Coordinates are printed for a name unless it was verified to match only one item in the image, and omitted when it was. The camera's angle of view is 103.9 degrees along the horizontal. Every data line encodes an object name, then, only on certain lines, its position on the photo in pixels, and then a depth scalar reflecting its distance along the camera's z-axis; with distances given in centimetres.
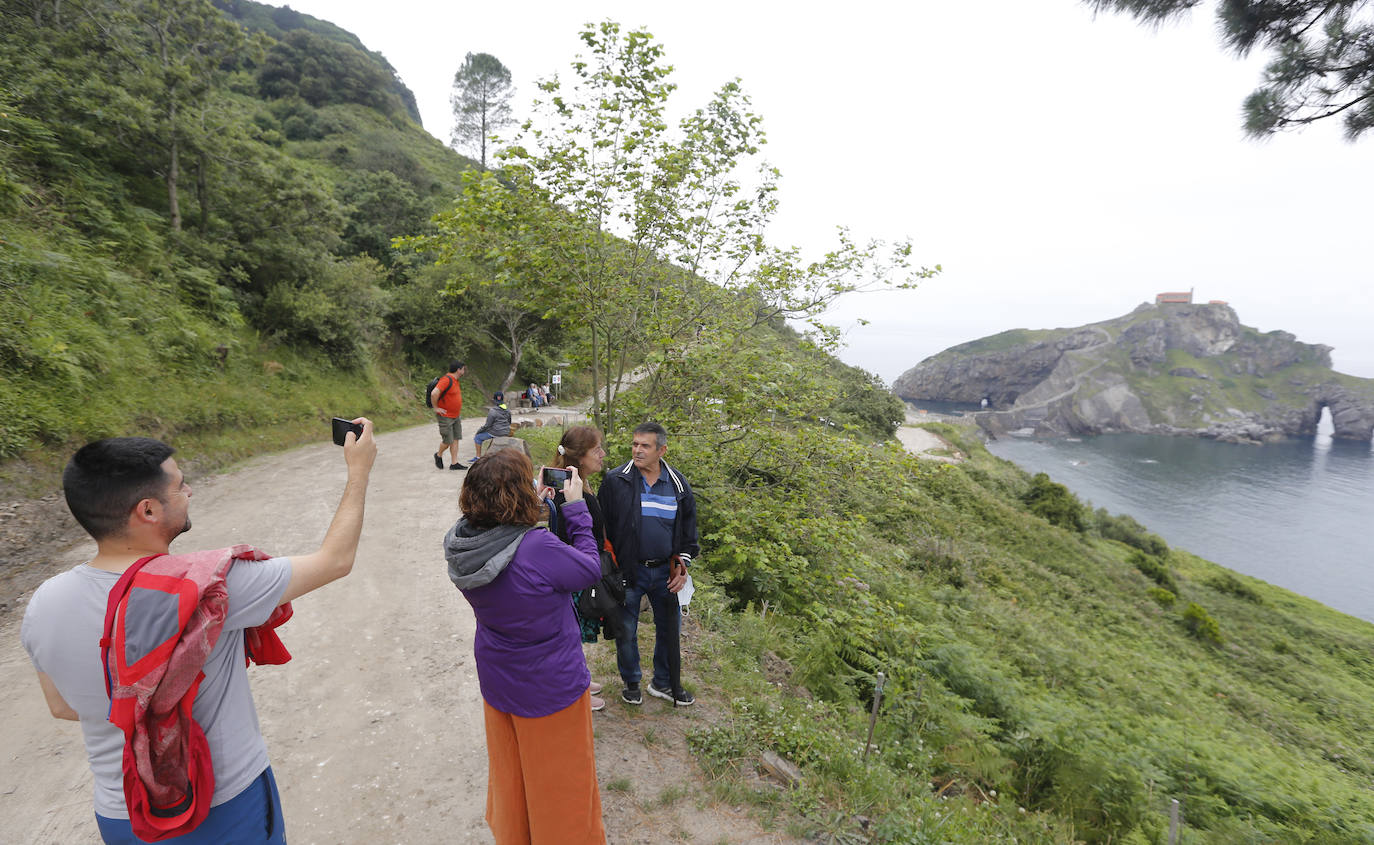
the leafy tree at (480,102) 5872
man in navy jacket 408
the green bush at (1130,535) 3266
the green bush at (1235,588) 2664
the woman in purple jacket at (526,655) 249
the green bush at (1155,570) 2484
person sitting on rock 912
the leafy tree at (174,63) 1218
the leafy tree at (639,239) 679
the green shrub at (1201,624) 1942
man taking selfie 152
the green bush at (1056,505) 3000
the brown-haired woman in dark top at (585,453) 375
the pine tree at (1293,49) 507
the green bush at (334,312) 1516
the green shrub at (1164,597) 2171
